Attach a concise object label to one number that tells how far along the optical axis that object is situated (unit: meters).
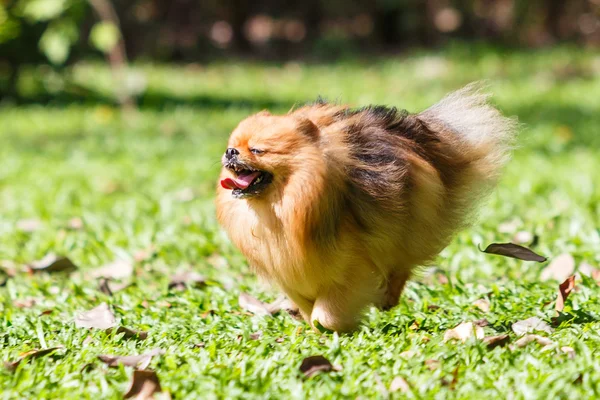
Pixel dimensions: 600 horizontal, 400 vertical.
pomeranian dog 6.67
